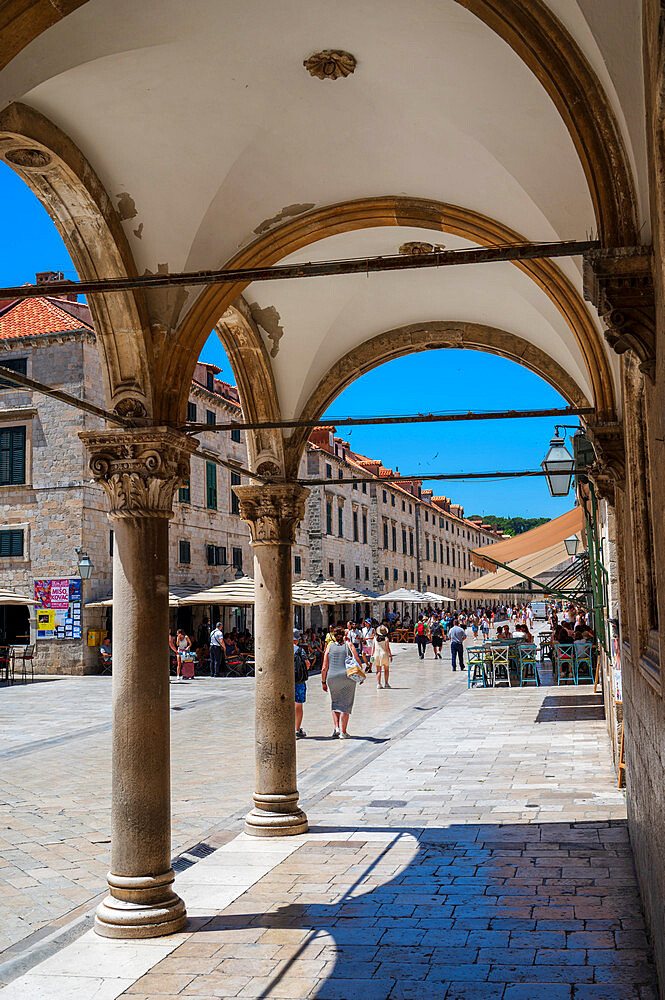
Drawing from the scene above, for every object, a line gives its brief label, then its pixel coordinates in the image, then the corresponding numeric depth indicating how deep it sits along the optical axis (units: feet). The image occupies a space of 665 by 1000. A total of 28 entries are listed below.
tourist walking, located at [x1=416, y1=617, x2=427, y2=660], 103.25
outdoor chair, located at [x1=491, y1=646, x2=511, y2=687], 71.10
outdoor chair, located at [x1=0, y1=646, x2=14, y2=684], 80.23
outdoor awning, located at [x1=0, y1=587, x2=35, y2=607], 76.74
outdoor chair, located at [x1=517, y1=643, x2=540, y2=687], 70.54
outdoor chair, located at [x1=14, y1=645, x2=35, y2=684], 81.97
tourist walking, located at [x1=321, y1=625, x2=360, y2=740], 42.98
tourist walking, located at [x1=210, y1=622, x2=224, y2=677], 86.48
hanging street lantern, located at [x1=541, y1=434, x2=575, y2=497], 33.65
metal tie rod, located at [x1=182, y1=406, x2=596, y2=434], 23.70
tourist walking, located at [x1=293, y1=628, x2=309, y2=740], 44.99
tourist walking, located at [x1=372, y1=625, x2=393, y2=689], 72.43
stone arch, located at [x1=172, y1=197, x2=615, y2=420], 24.26
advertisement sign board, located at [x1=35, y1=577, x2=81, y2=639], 87.97
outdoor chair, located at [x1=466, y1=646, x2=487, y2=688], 72.49
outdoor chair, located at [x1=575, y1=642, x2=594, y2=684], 64.49
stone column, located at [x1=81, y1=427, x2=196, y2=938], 19.58
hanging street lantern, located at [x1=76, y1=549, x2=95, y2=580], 77.46
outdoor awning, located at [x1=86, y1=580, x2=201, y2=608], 85.46
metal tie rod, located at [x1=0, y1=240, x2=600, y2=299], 14.66
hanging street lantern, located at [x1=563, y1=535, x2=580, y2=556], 55.98
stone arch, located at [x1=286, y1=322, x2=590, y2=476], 32.99
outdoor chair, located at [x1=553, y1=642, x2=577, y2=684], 65.31
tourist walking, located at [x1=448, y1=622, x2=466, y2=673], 87.30
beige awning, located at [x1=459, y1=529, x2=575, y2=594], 58.34
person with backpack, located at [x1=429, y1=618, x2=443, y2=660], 105.29
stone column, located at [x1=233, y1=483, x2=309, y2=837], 27.45
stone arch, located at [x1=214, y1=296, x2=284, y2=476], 30.32
